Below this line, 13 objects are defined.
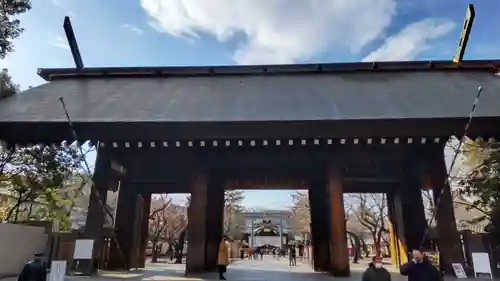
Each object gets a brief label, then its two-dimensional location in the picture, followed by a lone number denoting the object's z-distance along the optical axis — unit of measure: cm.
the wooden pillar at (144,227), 1120
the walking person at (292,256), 1611
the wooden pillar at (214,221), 1022
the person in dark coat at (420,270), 483
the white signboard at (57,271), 584
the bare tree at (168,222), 2496
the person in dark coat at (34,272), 529
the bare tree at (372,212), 2429
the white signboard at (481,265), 734
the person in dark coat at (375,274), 518
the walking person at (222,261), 833
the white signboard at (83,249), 788
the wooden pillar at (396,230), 998
